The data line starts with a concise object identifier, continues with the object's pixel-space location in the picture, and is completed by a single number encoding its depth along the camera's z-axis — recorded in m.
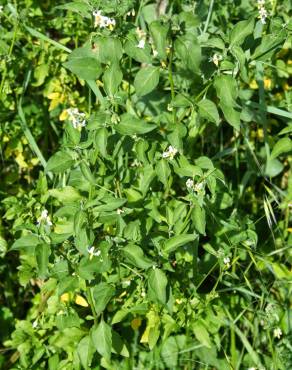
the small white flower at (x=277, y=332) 1.24
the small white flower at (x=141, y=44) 1.13
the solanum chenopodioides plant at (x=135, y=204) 1.12
